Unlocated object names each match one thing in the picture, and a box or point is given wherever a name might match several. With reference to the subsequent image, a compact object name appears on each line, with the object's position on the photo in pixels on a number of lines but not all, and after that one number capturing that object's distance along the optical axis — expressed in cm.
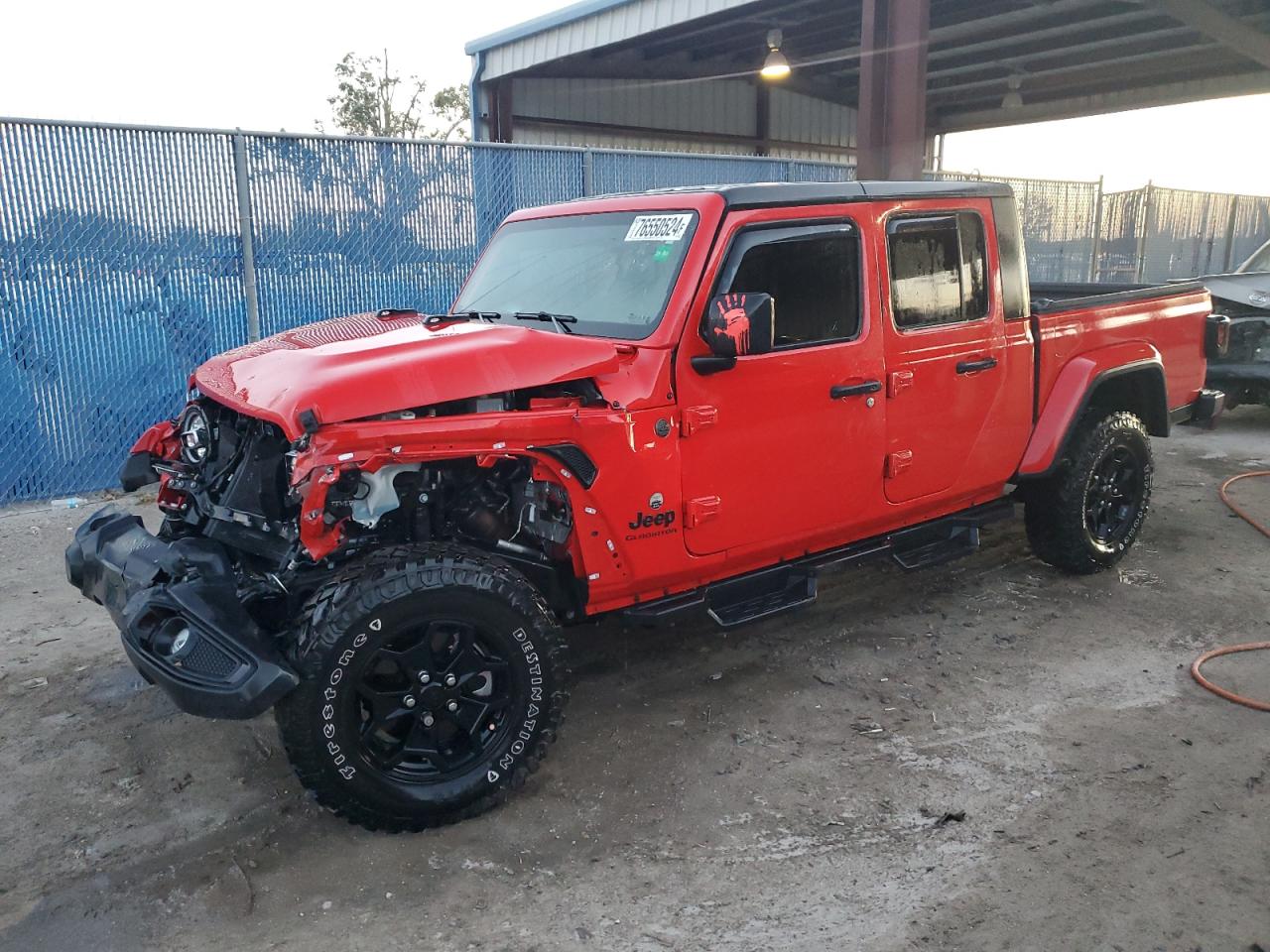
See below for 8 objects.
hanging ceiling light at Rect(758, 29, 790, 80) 1383
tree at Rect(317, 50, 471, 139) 3041
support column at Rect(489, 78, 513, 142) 1565
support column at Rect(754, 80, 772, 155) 1878
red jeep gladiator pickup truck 302
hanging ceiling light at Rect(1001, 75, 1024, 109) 1702
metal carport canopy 923
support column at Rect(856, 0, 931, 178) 895
